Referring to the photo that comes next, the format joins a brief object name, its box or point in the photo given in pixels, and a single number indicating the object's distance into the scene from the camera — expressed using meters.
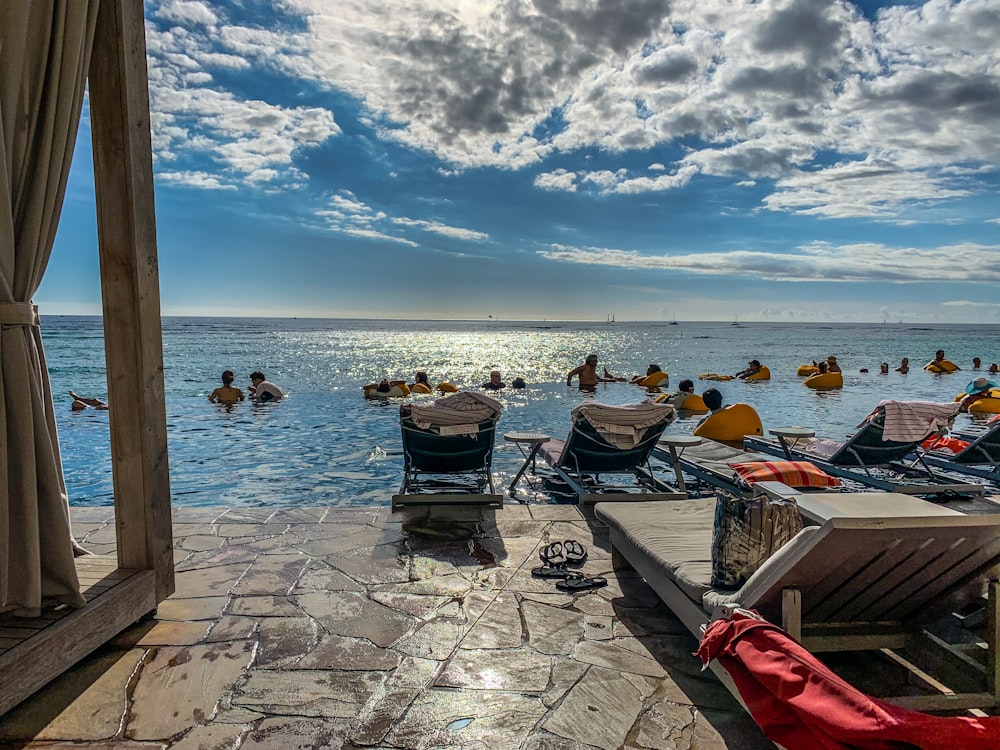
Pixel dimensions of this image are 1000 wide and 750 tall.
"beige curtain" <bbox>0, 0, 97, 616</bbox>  2.52
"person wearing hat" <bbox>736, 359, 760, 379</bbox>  22.71
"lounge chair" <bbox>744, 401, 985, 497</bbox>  6.25
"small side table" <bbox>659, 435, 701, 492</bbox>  6.13
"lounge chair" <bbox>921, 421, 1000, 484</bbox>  7.05
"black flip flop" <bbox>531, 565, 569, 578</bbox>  3.93
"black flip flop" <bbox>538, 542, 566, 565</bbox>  4.16
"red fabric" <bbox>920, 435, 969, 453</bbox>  8.40
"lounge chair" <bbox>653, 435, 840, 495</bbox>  4.80
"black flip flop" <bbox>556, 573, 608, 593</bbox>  3.74
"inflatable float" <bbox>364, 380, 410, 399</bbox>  16.75
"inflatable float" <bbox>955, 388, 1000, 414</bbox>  12.38
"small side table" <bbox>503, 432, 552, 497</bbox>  6.49
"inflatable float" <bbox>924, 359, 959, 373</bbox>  25.87
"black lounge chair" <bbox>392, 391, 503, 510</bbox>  5.64
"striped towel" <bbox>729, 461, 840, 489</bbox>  4.72
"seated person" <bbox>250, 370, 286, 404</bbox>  16.29
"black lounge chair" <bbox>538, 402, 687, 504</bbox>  5.97
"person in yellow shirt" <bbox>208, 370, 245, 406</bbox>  15.55
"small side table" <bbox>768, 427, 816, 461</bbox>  6.66
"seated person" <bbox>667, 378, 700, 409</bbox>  13.45
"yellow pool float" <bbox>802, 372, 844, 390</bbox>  19.92
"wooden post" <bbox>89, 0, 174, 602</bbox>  3.01
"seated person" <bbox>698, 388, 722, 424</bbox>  10.23
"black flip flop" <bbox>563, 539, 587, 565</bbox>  4.18
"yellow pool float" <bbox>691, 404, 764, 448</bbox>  9.18
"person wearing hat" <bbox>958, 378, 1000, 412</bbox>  12.47
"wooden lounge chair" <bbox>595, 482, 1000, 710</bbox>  2.18
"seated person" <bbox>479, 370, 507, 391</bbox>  18.91
